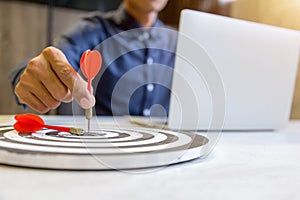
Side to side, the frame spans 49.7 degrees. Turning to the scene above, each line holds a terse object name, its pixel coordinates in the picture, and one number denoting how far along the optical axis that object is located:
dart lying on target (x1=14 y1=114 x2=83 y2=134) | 0.49
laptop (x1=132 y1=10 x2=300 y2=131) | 0.69
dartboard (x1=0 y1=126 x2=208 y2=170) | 0.36
